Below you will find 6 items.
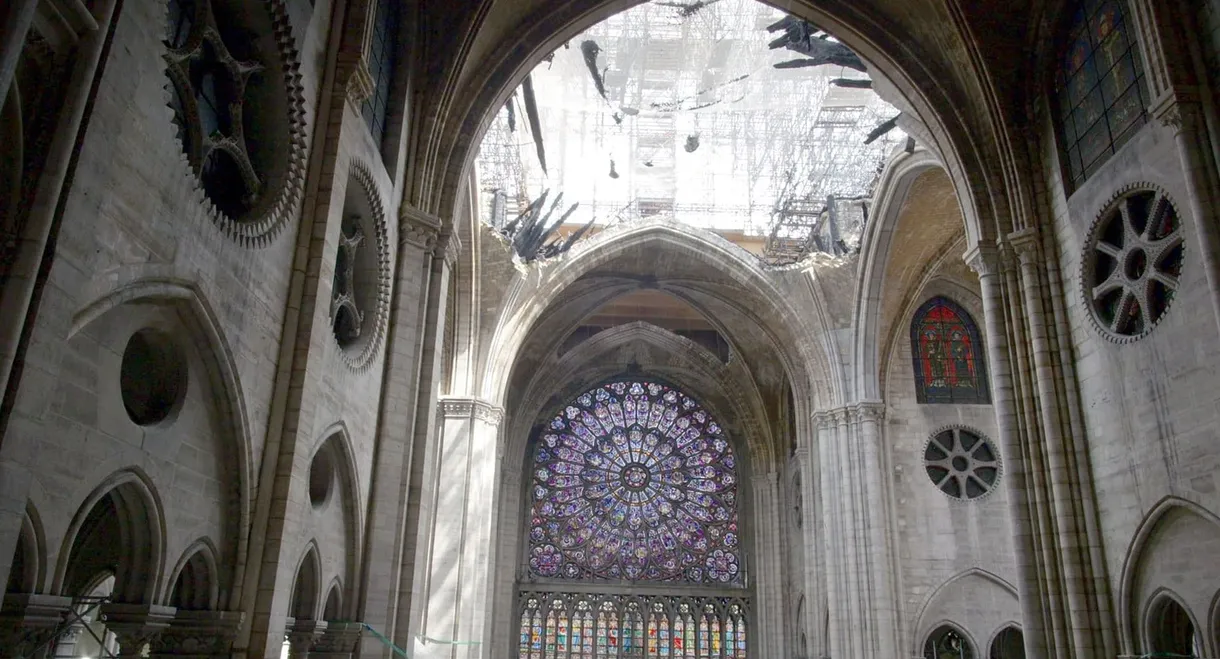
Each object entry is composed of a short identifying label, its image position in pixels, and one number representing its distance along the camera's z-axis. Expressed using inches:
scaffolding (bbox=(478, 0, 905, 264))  855.1
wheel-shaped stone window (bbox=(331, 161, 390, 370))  377.7
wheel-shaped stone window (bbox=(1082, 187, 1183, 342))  352.2
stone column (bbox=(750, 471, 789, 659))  950.4
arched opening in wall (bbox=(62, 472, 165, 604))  235.5
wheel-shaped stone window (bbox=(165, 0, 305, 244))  260.7
